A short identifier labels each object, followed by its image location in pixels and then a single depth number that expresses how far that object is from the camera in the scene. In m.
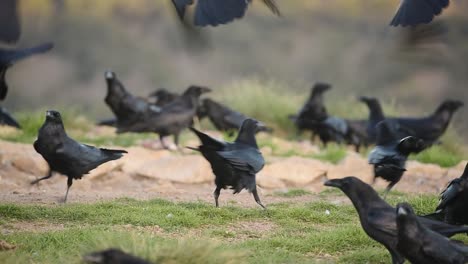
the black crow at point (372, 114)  27.16
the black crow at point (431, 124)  26.08
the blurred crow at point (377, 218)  11.59
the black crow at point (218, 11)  13.28
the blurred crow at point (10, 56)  19.20
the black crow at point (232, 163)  15.59
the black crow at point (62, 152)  16.28
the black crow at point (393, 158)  17.48
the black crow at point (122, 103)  25.08
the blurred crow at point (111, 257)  9.30
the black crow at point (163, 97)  29.11
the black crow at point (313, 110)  28.81
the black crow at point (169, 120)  24.58
